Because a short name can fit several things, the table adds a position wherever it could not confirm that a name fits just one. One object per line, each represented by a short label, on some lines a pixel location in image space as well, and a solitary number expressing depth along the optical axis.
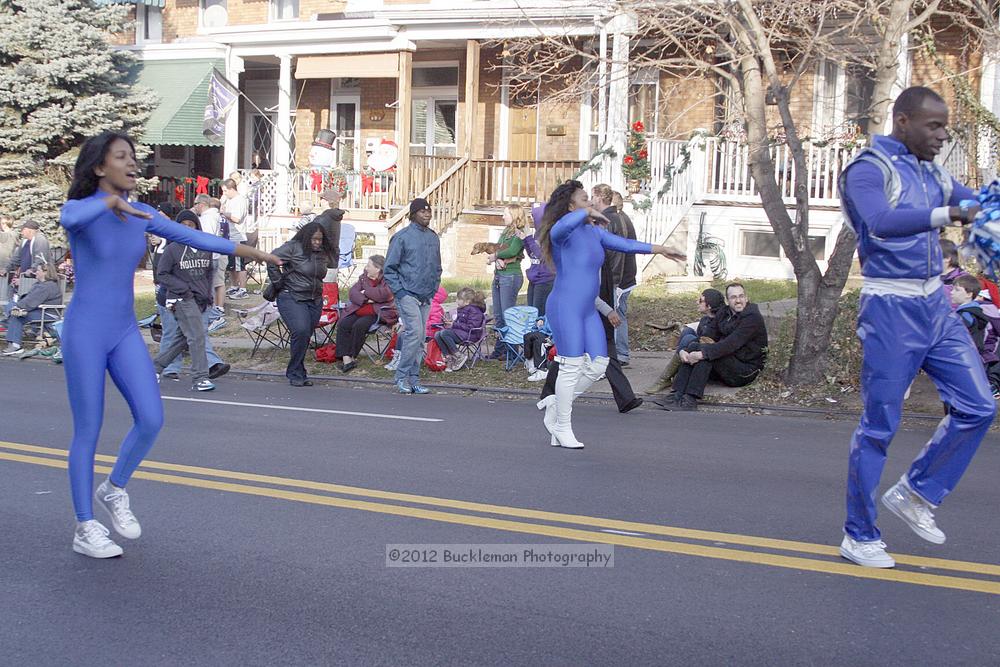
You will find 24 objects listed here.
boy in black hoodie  12.66
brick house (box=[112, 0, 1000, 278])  20.11
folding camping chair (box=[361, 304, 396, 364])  14.66
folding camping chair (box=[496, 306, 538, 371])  13.55
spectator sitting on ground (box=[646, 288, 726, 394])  11.84
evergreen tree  24.91
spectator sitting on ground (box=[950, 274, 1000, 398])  10.88
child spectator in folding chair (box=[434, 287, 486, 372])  14.02
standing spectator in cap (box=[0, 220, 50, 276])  16.58
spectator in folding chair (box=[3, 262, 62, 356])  16.31
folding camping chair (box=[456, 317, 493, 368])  14.05
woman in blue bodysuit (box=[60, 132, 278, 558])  5.79
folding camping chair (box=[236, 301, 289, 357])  15.33
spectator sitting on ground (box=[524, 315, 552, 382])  13.17
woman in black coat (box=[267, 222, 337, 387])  13.20
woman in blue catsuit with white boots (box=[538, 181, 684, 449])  8.85
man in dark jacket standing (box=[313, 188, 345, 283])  13.40
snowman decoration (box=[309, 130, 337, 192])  24.53
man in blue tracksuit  5.44
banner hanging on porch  25.48
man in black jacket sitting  11.53
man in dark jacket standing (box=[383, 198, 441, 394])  12.62
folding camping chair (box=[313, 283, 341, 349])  15.19
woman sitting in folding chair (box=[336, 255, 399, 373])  14.34
